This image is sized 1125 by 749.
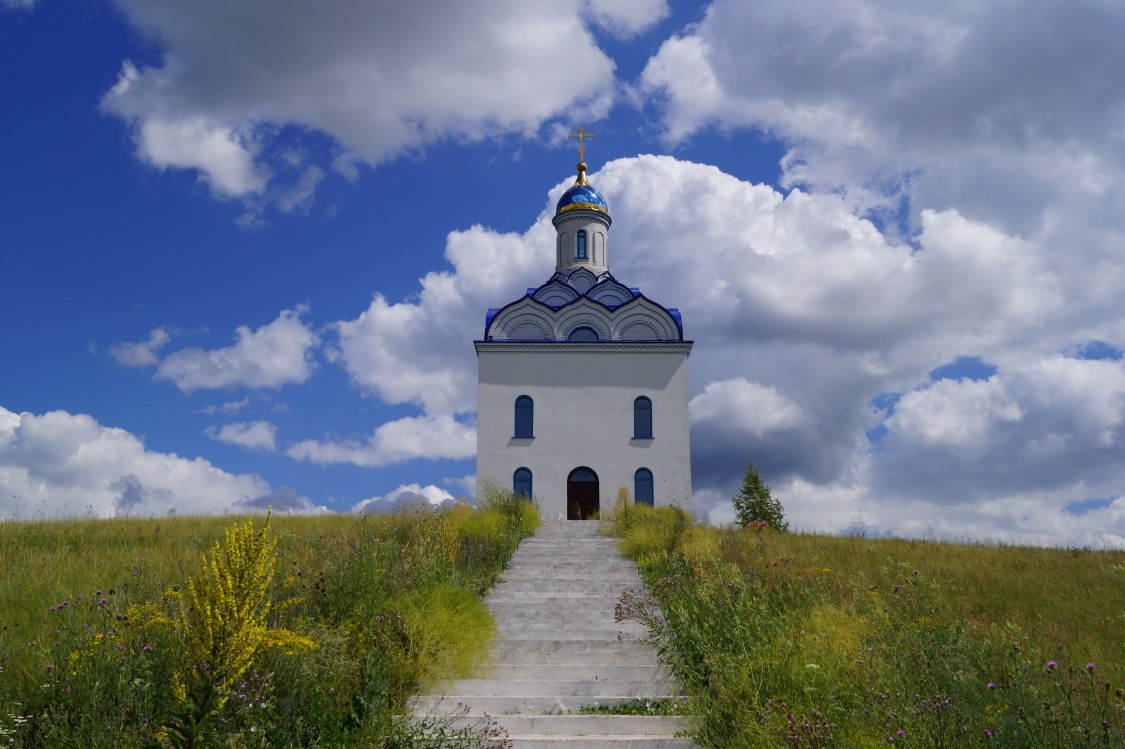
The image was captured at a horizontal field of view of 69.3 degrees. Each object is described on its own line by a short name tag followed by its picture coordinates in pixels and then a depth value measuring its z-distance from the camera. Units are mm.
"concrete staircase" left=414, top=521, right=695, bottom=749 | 6176
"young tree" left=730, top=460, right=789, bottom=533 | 24344
